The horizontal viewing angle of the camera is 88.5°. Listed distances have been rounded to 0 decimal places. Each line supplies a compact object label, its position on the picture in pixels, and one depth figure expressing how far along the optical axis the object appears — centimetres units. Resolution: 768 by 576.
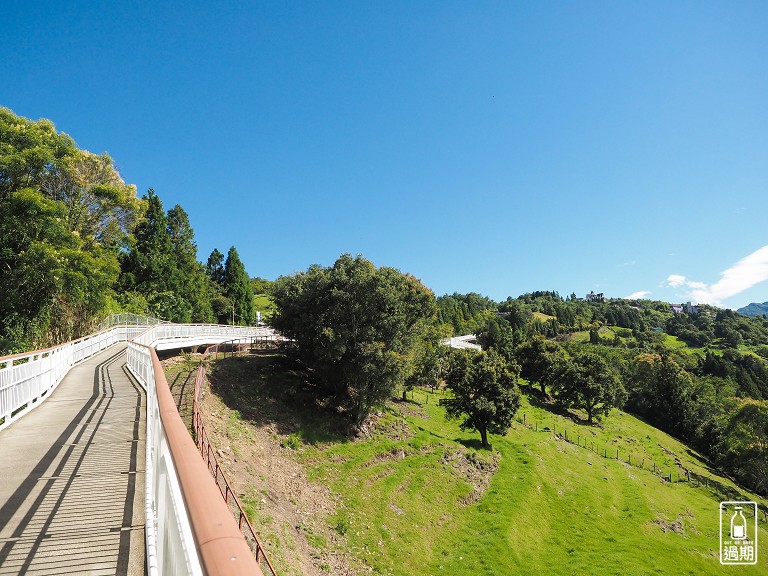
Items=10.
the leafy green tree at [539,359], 6766
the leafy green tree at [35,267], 2166
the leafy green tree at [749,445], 4775
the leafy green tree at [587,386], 5872
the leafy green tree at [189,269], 5975
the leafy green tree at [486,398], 3594
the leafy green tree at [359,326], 2738
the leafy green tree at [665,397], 6869
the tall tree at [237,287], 7375
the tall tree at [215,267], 8150
